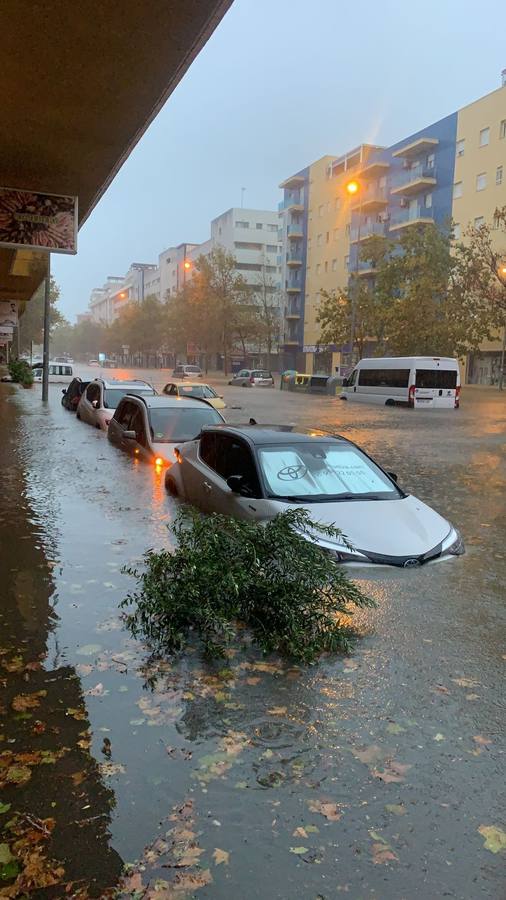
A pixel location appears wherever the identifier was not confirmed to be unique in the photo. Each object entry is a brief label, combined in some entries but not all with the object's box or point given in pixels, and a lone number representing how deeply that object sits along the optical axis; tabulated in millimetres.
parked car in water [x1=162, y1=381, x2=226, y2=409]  19658
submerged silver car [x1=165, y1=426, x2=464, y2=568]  5734
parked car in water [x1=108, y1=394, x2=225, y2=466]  11461
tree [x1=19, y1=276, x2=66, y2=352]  59731
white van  30062
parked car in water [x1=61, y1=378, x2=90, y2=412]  23969
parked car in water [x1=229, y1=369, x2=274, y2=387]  52906
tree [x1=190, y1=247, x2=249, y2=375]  70625
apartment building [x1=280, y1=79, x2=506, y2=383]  49906
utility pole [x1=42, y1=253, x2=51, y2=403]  26828
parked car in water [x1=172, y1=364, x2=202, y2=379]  63153
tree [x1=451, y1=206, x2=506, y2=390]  38375
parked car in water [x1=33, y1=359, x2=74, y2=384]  43469
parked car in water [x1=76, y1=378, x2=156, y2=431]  17038
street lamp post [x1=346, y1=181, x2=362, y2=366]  40312
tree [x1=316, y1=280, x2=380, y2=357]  46406
